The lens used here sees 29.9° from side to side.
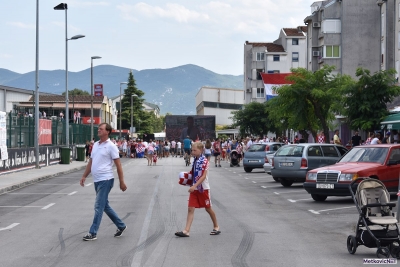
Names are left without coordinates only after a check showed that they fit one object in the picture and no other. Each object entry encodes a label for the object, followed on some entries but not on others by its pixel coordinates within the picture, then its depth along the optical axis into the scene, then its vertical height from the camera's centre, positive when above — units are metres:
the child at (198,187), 12.20 -1.03
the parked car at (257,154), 38.69 -1.52
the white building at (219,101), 157.25 +5.06
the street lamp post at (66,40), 46.88 +5.59
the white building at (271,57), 114.81 +10.58
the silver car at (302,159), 25.33 -1.13
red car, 19.02 -1.17
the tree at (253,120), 91.19 +0.62
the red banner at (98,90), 81.31 +3.73
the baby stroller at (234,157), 48.06 -2.06
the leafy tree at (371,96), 35.22 +1.42
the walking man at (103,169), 11.94 -0.72
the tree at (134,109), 142.50 +2.89
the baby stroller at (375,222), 10.11 -1.31
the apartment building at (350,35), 70.94 +8.80
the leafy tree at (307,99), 44.57 +1.60
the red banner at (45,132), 42.81 -0.51
